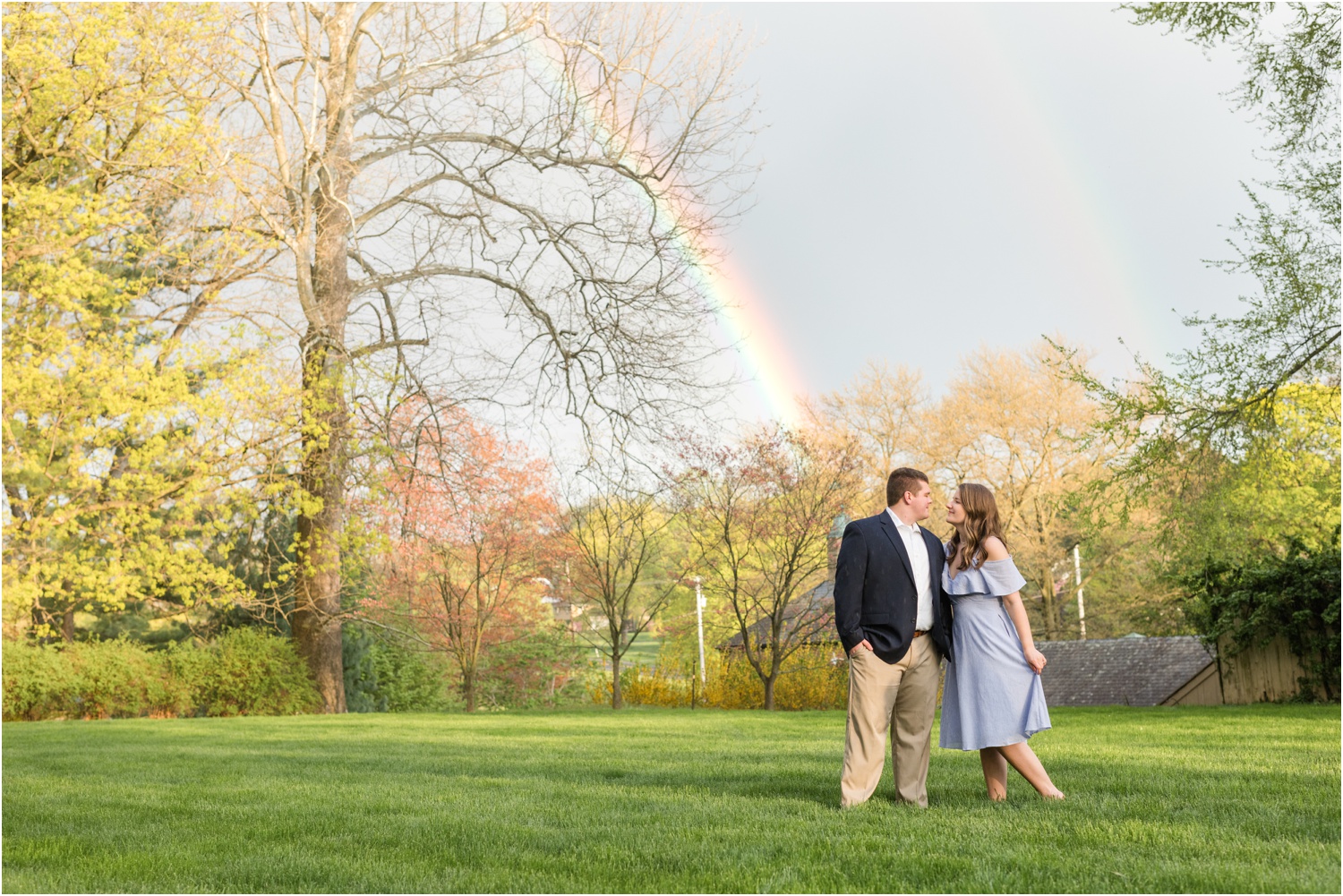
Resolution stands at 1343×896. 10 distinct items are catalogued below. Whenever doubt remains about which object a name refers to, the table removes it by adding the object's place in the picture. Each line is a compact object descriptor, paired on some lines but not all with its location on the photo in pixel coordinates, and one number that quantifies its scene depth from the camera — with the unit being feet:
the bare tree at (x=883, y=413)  133.28
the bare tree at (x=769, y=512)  68.64
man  20.12
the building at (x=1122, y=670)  86.22
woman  19.74
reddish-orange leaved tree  74.33
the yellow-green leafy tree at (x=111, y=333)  42.19
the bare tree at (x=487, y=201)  56.13
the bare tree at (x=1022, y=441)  128.16
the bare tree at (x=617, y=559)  70.59
